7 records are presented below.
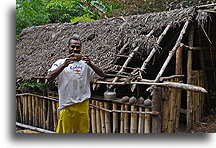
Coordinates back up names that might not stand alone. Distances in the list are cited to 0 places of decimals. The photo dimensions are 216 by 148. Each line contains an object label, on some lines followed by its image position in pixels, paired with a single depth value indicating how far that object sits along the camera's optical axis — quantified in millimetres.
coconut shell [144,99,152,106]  3119
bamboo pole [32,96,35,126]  4837
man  2453
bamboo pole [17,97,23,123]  5000
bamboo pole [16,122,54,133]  4406
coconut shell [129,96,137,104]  3270
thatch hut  3271
